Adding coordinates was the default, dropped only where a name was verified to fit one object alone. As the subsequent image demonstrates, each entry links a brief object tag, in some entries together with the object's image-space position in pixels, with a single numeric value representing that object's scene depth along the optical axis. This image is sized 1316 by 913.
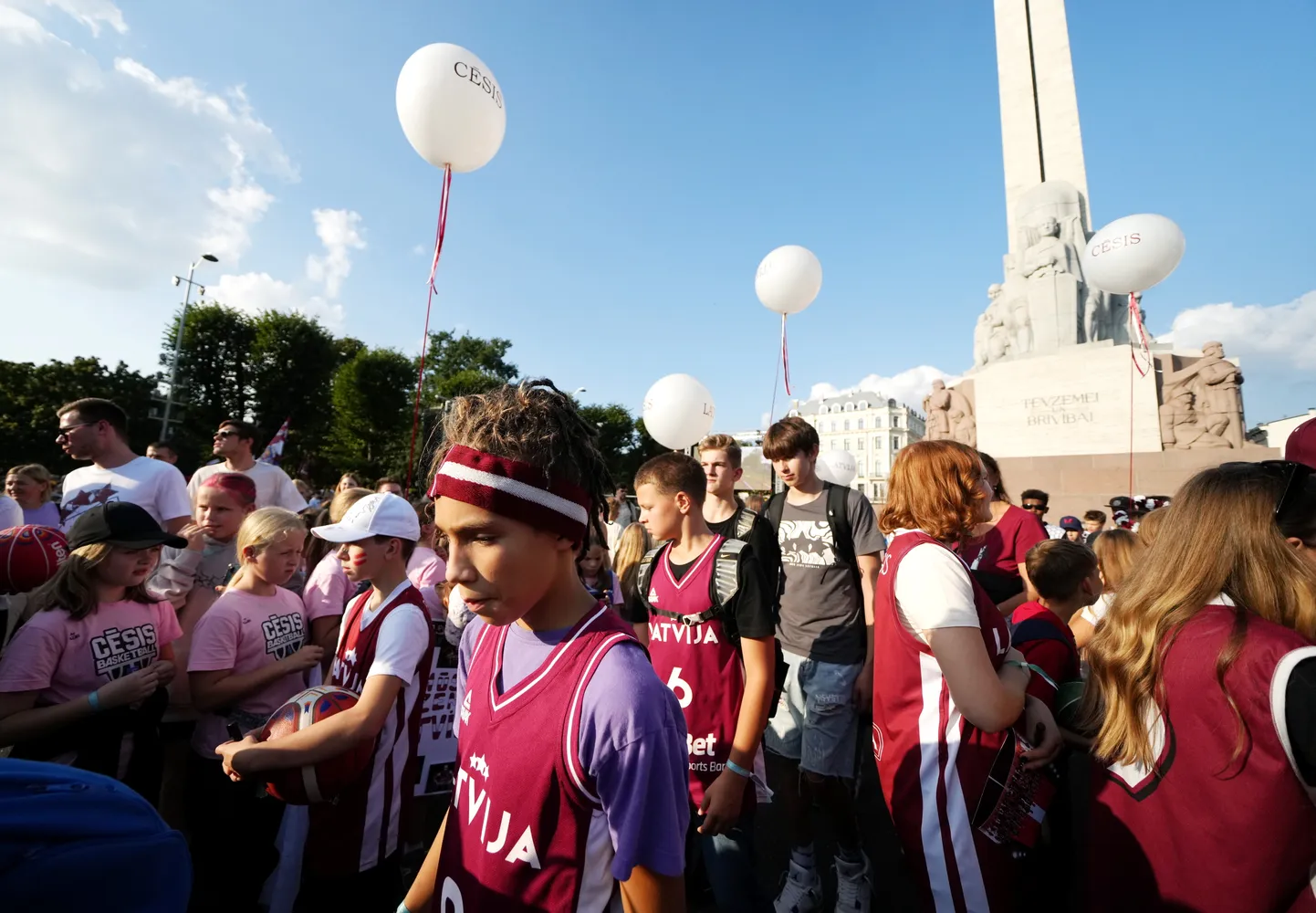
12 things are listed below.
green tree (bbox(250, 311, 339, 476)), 29.95
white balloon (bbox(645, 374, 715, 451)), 6.74
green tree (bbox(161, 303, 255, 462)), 28.62
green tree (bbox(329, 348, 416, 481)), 32.22
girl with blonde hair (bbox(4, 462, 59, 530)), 5.68
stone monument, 12.77
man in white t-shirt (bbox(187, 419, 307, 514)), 4.89
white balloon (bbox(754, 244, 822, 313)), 6.89
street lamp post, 22.88
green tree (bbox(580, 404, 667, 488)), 45.72
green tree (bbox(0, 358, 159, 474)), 25.27
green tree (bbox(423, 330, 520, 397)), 52.25
